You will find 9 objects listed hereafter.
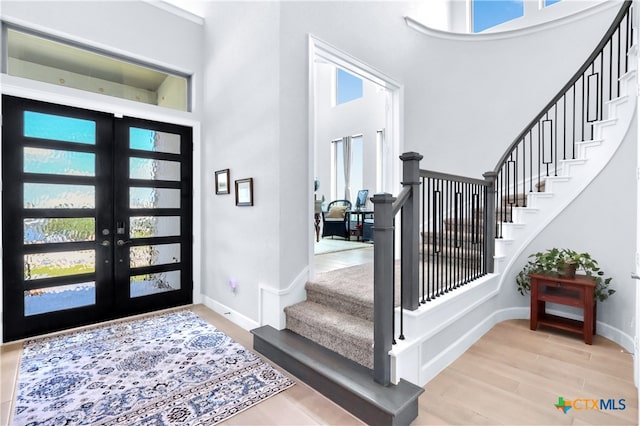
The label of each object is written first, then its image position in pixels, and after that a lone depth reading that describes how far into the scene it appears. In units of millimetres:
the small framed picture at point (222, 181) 3464
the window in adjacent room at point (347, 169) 8859
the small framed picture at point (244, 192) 3080
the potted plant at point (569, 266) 2908
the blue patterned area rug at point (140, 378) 1892
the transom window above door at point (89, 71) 2928
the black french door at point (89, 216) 2920
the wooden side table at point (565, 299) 2789
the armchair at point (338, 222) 7359
